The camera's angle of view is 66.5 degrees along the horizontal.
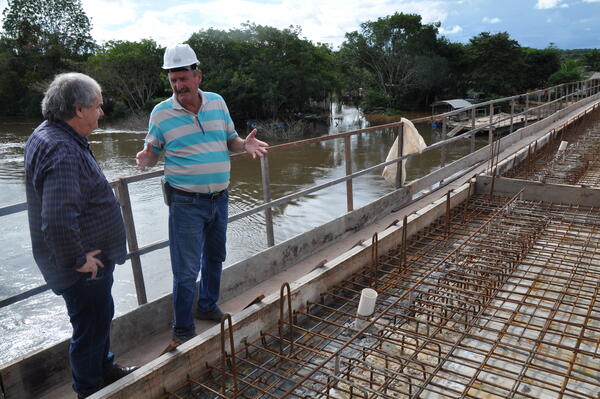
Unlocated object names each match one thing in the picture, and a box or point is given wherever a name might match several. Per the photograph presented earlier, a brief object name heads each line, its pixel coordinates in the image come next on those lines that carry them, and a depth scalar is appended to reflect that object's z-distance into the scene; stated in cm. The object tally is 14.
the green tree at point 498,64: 3850
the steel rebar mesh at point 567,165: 615
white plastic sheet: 543
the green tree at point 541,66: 4125
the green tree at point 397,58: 3977
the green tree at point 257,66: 3105
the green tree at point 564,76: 3947
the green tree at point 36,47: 4309
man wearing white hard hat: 252
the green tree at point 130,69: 3547
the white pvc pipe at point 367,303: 275
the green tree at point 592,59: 4981
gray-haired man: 182
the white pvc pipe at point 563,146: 635
